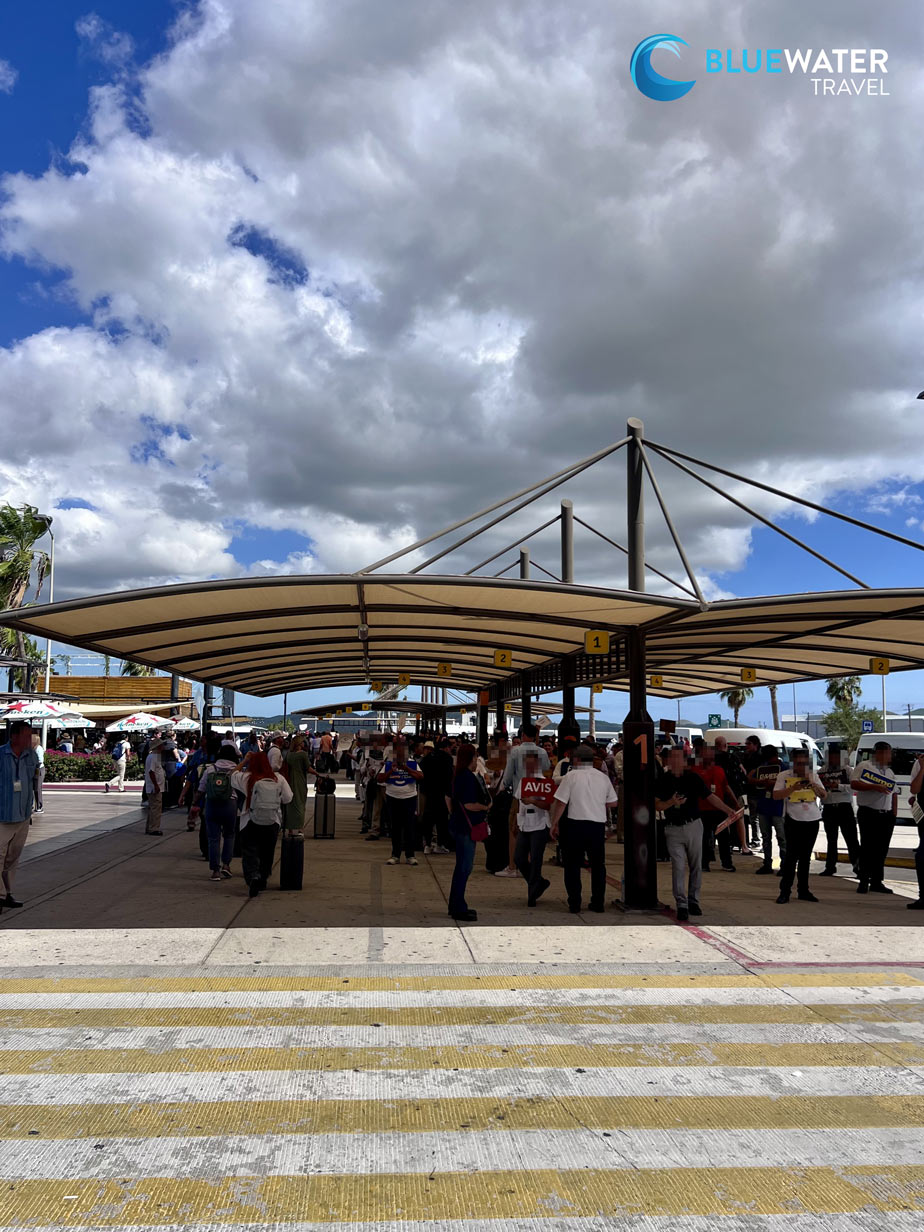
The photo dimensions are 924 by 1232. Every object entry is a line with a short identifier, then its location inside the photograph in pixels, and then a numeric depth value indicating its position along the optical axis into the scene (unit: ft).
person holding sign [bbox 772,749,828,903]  32.71
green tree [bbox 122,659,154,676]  264.52
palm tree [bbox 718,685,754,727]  248.34
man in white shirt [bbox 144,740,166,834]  52.34
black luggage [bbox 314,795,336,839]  52.95
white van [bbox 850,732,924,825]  90.85
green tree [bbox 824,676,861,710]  248.11
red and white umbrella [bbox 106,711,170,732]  92.12
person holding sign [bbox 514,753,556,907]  31.99
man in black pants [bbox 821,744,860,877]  39.06
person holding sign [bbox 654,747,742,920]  29.78
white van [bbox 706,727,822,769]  113.70
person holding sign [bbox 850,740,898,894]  36.11
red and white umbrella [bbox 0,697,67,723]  72.33
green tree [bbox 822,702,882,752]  222.85
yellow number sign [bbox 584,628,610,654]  39.91
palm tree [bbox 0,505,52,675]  124.98
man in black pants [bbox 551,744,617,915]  30.66
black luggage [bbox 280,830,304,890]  34.96
